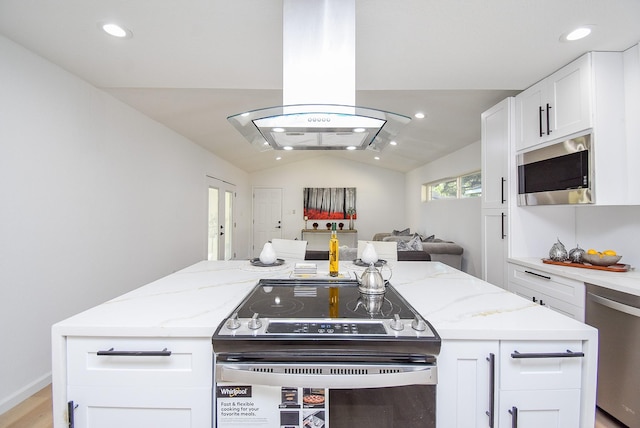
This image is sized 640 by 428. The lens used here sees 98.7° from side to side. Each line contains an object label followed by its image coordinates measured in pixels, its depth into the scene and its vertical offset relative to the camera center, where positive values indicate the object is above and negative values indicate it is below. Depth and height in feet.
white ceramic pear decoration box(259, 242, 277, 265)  6.48 -1.04
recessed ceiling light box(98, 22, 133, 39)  5.23 +3.56
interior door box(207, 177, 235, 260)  17.16 -0.49
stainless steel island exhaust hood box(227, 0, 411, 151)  4.41 +2.43
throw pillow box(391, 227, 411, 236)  20.94 -1.57
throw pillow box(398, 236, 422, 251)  14.19 -1.75
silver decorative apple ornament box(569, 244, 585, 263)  6.72 -1.03
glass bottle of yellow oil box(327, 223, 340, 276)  5.48 -0.92
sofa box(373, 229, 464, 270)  14.89 -2.13
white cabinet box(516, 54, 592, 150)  6.20 +2.68
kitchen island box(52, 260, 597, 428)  3.04 -1.80
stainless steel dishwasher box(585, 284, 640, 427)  4.83 -2.51
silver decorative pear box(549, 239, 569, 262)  7.00 -1.03
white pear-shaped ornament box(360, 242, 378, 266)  6.24 -0.98
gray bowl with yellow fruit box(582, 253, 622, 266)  6.18 -1.05
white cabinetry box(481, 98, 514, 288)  8.08 +0.82
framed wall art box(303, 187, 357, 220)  24.95 +0.86
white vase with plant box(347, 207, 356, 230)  24.95 -0.09
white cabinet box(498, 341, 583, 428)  3.04 -1.92
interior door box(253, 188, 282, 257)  25.34 -0.42
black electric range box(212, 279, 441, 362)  2.80 -1.27
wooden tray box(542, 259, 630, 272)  6.02 -1.22
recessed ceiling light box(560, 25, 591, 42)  5.30 +3.55
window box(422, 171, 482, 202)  15.12 +1.60
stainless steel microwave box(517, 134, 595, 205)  6.19 +0.97
